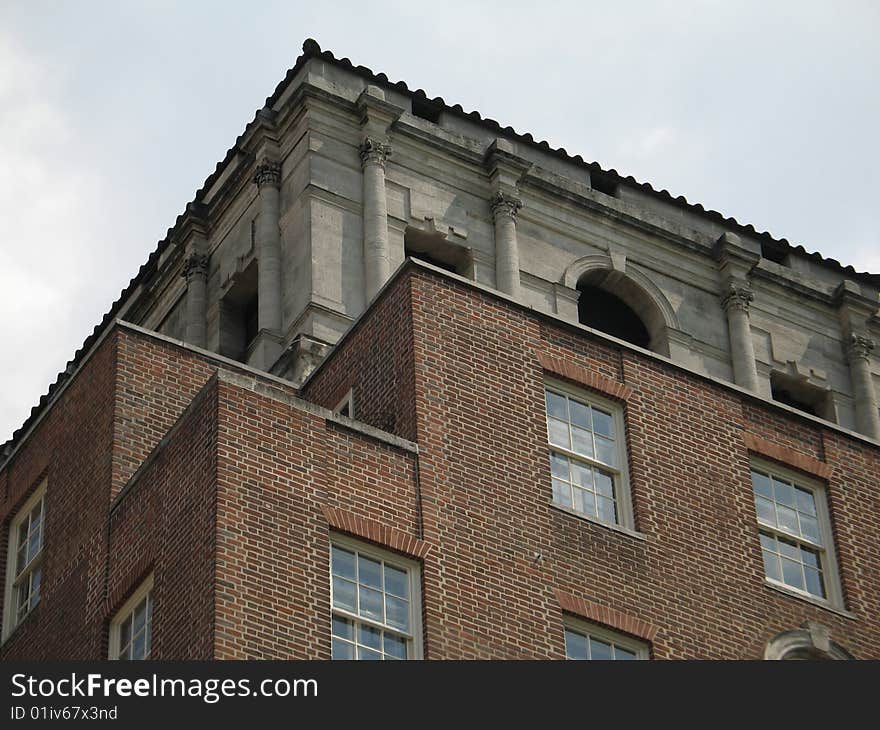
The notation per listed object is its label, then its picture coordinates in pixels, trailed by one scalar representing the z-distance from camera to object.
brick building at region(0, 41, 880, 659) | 36.41
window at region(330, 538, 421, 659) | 35.94
